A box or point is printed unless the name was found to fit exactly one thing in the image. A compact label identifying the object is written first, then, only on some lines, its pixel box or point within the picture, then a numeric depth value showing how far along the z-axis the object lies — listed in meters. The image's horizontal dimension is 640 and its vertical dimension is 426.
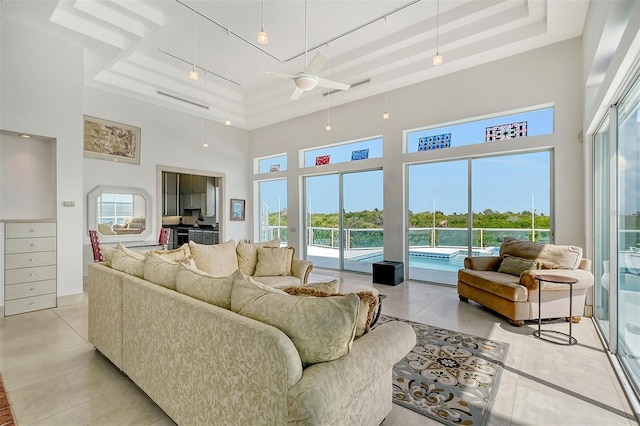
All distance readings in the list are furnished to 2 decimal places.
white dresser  3.83
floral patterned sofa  1.17
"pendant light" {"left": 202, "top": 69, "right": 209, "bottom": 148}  6.18
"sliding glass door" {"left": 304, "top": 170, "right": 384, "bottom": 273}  6.34
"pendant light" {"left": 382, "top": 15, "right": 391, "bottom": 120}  4.71
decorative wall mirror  5.60
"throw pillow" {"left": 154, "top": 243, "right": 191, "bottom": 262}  3.34
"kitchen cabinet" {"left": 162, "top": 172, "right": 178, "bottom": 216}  8.88
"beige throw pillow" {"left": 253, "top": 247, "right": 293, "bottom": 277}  4.13
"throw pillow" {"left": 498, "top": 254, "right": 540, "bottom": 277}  3.77
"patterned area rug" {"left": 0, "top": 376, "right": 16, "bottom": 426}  1.86
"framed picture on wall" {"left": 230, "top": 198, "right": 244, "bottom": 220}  7.89
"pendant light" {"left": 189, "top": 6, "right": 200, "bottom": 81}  3.52
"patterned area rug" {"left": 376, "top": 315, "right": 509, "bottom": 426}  1.96
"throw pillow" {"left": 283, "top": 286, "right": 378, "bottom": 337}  1.58
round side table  3.00
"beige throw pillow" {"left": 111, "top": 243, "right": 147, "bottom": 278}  2.45
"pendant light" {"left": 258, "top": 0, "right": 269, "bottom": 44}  2.91
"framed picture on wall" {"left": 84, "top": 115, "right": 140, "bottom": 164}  5.54
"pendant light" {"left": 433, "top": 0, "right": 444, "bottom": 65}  4.06
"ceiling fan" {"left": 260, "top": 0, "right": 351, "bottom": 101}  3.23
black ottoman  5.32
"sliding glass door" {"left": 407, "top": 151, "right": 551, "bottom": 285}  4.56
